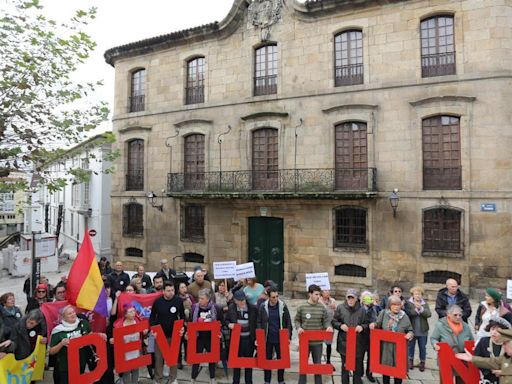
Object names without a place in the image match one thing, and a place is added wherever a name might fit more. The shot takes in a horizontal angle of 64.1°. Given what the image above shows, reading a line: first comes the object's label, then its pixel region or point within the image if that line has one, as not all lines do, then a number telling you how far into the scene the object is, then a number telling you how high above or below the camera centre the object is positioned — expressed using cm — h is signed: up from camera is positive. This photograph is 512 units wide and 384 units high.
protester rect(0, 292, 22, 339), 672 -179
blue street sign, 1345 +11
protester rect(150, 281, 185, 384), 755 -199
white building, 2627 -12
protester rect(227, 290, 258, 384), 743 -207
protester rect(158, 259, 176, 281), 1151 -173
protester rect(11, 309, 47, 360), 648 -203
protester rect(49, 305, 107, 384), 635 -199
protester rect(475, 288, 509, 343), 724 -179
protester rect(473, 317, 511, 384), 559 -190
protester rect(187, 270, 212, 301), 909 -168
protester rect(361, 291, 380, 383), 718 -193
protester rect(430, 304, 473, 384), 656 -196
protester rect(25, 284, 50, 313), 826 -180
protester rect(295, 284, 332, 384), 730 -197
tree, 791 +221
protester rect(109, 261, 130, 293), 1062 -182
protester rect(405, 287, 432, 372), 791 -211
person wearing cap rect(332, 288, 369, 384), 713 -197
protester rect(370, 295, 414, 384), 696 -196
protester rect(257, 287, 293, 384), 741 -205
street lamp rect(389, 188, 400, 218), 1429 +39
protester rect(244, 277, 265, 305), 881 -176
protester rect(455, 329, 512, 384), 525 -202
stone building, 1370 +265
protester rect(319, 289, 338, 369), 816 -199
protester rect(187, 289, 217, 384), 759 -199
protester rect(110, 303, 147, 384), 722 -225
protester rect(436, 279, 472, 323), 812 -179
